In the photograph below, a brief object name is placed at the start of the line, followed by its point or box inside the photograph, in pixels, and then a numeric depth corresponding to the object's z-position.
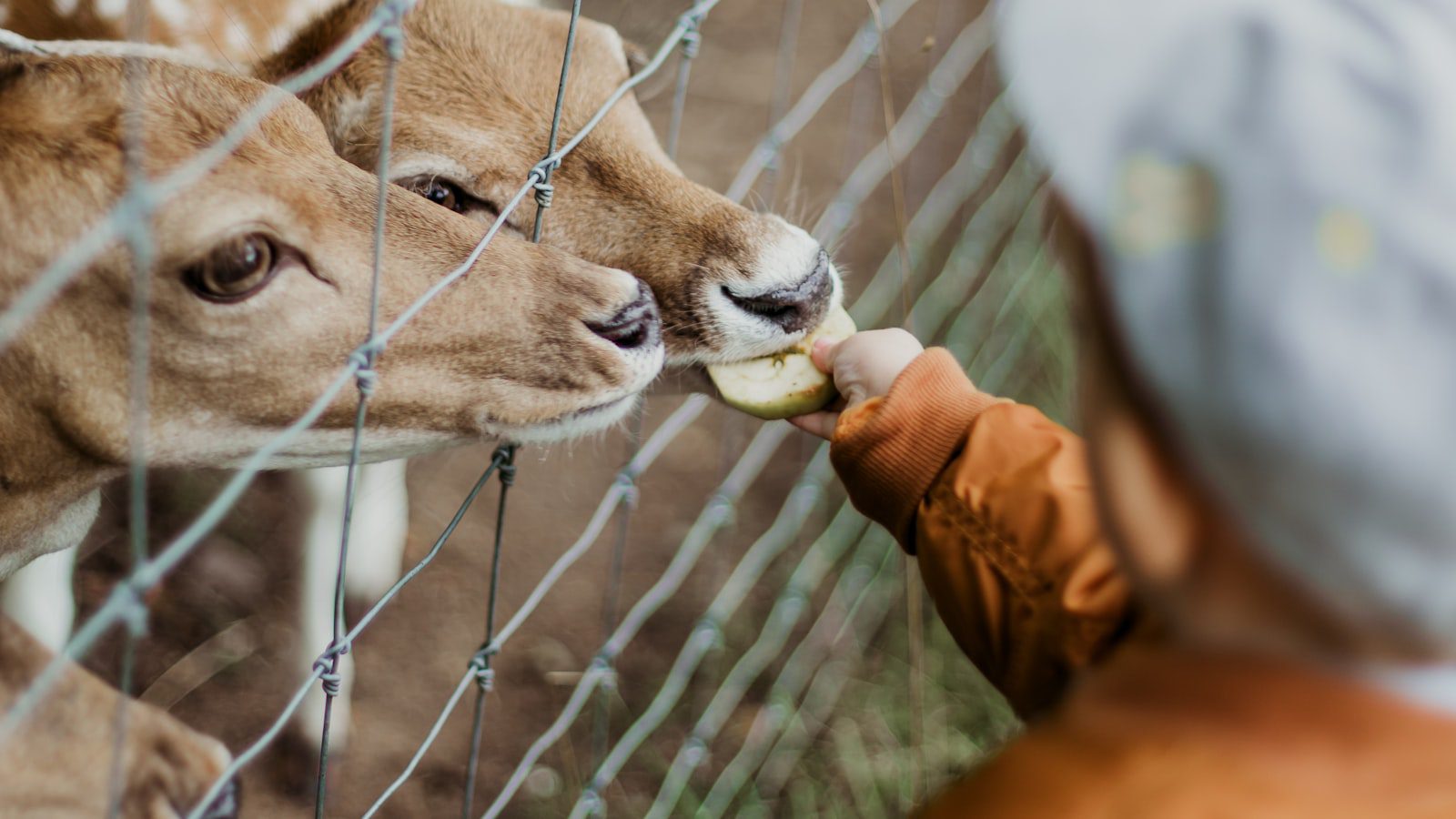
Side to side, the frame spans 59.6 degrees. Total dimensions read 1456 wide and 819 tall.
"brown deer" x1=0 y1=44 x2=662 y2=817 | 1.26
